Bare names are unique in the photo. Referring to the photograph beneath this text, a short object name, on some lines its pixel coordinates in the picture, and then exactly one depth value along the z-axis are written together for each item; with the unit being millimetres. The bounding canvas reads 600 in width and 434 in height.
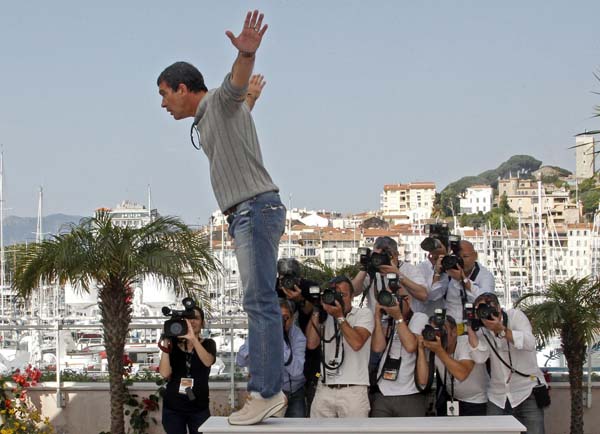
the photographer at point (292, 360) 7500
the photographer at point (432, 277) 7651
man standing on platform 5094
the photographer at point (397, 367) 7164
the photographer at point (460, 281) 7418
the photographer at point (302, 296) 7562
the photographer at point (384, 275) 7539
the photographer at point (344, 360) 7125
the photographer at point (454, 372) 7027
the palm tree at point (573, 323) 8797
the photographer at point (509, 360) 6887
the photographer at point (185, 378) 7586
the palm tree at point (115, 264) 9281
